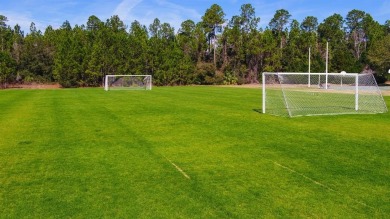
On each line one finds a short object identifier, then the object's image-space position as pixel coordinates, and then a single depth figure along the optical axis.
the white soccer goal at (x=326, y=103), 18.22
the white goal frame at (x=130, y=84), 53.41
